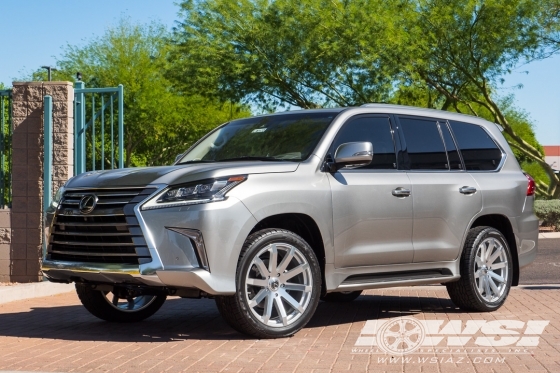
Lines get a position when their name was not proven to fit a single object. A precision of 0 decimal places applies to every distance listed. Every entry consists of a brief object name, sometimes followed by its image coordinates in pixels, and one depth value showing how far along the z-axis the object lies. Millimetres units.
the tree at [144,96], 51719
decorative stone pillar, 13016
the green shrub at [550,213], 30656
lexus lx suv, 7668
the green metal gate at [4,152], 13266
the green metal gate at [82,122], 12828
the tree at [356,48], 35094
